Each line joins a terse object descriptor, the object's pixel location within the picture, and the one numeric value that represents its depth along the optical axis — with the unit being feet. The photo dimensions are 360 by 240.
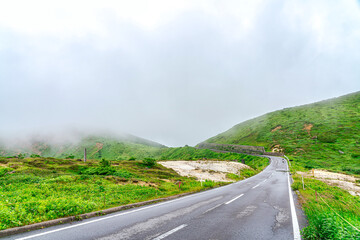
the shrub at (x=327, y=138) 261.03
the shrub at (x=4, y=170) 55.97
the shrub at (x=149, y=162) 116.26
